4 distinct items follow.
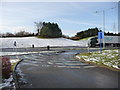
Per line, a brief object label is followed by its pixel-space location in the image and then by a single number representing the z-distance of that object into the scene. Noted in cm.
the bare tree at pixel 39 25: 7344
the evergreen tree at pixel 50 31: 6181
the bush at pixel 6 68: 763
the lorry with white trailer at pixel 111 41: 4888
